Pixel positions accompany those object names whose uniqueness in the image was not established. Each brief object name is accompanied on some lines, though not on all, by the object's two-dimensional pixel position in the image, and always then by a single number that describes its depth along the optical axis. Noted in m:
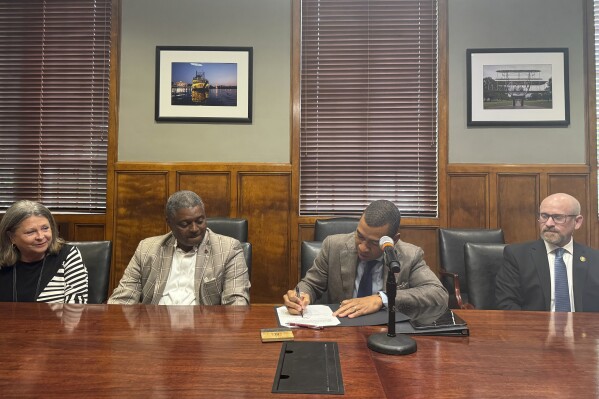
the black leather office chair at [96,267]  2.26
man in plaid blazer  2.24
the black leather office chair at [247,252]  2.45
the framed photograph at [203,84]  3.55
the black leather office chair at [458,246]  3.03
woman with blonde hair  2.06
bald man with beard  2.30
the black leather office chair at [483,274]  2.61
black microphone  1.29
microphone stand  1.30
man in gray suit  1.75
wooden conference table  1.06
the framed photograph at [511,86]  3.48
